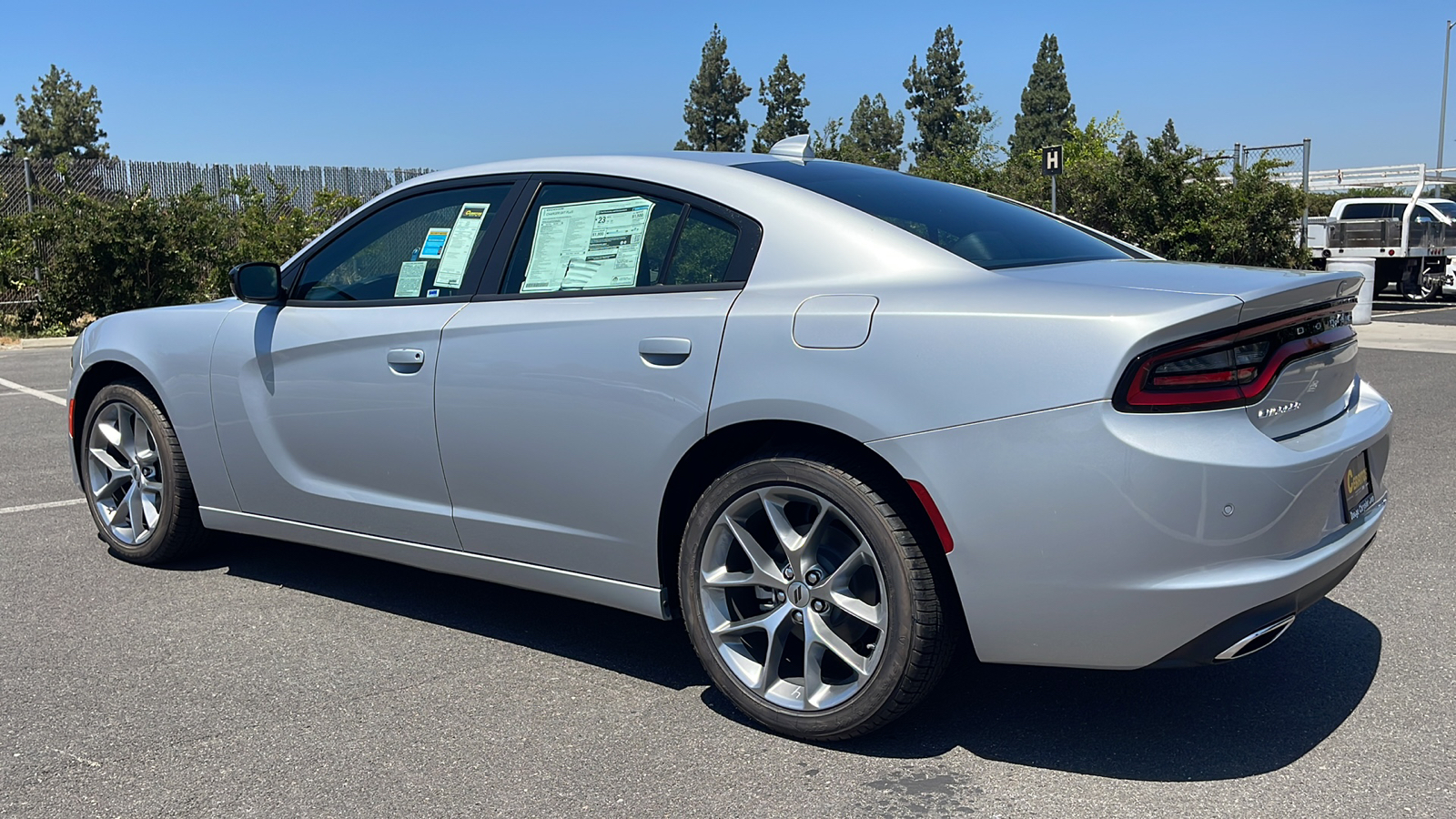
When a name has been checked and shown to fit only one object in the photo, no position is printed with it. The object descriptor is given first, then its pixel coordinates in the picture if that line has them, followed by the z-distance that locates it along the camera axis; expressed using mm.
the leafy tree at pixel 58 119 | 56906
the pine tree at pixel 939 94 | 64750
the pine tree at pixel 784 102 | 63938
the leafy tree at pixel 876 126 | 71562
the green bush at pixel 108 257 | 17250
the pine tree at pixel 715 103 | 65188
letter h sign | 15922
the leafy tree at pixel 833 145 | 32281
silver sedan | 2803
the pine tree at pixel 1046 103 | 69125
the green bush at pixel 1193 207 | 16844
